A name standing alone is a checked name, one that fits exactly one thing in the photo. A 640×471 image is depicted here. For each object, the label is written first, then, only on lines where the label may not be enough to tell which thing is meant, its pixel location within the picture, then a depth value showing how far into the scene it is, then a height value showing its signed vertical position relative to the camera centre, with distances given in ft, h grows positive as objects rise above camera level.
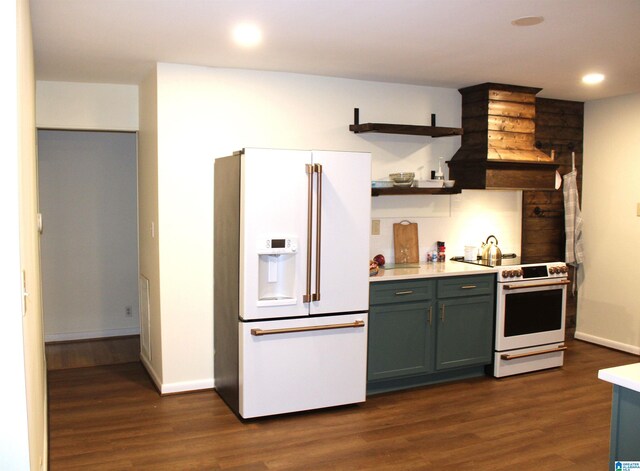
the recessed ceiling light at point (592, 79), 15.60 +3.33
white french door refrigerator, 12.82 -1.61
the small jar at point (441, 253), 17.53 -1.39
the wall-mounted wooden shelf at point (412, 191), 15.81 +0.37
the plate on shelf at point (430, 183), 16.58 +0.59
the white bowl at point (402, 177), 16.22 +0.73
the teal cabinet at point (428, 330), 14.70 -3.14
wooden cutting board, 17.07 -1.04
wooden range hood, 16.84 +1.72
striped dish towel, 19.60 -0.45
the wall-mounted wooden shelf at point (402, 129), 15.61 +1.98
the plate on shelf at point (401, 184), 16.30 +0.55
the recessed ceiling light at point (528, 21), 10.37 +3.18
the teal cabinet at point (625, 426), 7.02 -2.56
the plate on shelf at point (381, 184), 16.15 +0.55
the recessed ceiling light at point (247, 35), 11.09 +3.20
